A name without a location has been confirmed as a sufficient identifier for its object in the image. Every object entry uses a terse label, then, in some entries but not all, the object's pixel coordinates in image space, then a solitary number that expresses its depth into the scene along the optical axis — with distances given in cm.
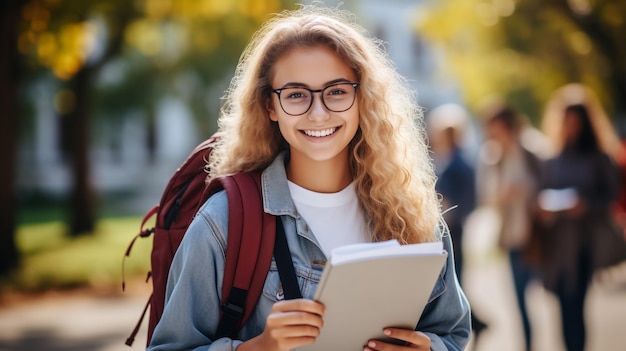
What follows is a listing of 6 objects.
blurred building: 3135
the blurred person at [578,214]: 641
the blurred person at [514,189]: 715
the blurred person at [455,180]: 789
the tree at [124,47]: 1137
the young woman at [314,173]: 234
